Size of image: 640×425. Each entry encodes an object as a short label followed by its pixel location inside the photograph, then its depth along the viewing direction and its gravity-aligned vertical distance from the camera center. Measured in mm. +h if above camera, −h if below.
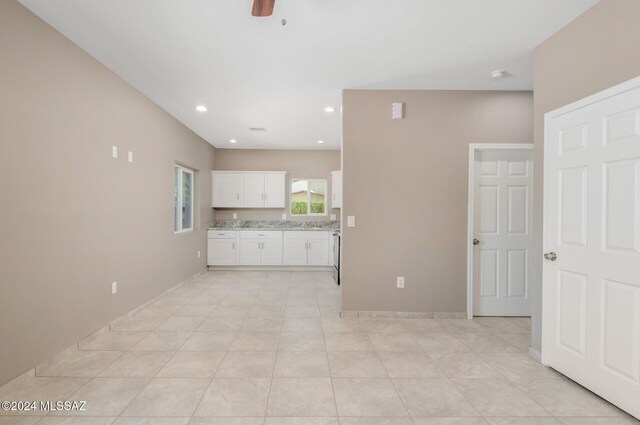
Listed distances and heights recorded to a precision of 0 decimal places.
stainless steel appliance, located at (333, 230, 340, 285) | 5293 -798
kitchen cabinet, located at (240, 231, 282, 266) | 6387 -777
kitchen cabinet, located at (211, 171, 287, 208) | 6660 +469
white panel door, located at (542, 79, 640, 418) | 1851 -213
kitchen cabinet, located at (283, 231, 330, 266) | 6434 -774
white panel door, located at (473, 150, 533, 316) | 3609 -47
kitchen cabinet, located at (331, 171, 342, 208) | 6574 +493
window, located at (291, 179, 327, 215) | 7039 +322
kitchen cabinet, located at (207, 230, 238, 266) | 6344 -778
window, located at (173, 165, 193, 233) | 5230 +167
